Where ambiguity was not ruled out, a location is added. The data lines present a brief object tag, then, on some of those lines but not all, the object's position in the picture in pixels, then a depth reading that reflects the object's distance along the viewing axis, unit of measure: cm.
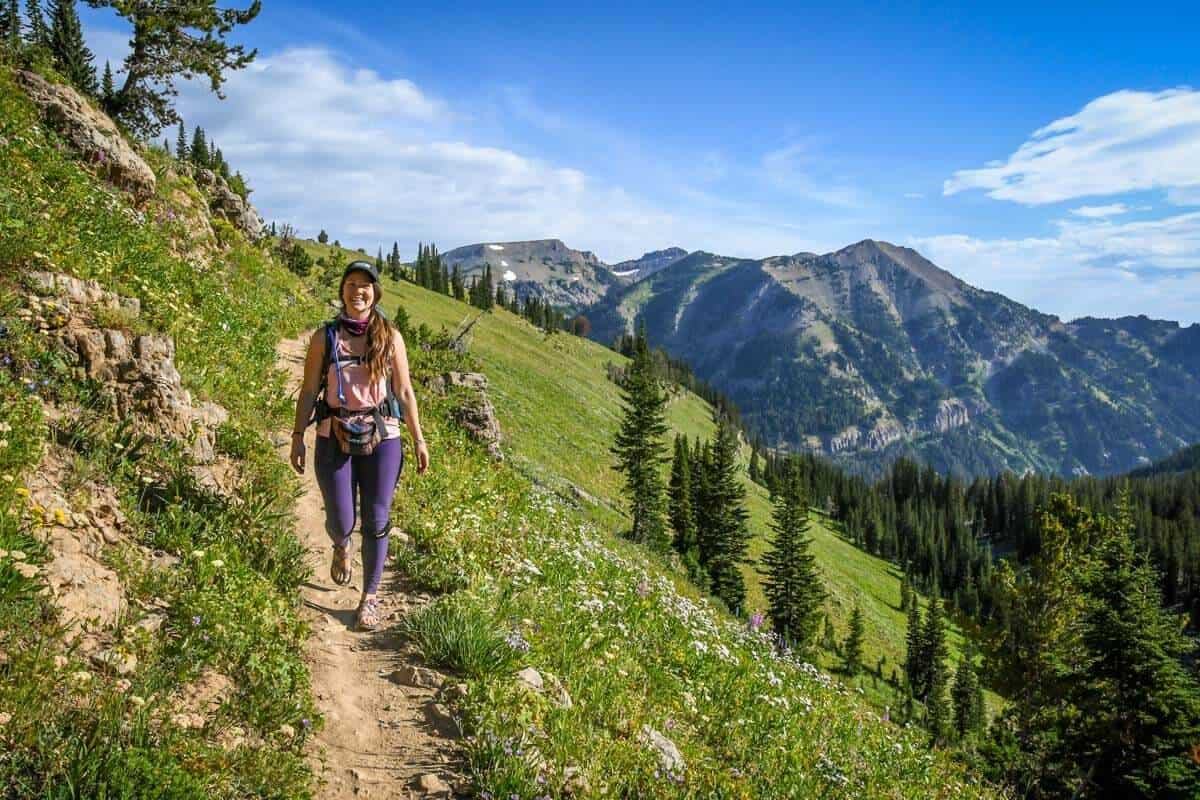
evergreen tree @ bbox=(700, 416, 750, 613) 5275
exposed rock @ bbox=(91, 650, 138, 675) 398
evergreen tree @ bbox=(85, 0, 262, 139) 1964
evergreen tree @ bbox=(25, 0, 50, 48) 2103
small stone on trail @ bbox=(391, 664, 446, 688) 540
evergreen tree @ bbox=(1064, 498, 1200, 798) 1952
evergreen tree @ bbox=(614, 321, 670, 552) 4469
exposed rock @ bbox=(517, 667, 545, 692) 538
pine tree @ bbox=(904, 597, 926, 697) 6900
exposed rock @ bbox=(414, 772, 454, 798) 426
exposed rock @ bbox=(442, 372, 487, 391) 1916
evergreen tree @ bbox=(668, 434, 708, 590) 5419
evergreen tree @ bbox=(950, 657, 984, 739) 6372
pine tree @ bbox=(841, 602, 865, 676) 6756
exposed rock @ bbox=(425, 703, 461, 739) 489
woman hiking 607
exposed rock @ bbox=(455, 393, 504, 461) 1641
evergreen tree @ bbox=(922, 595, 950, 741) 6631
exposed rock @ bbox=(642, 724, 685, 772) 512
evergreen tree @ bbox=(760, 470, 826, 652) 5438
